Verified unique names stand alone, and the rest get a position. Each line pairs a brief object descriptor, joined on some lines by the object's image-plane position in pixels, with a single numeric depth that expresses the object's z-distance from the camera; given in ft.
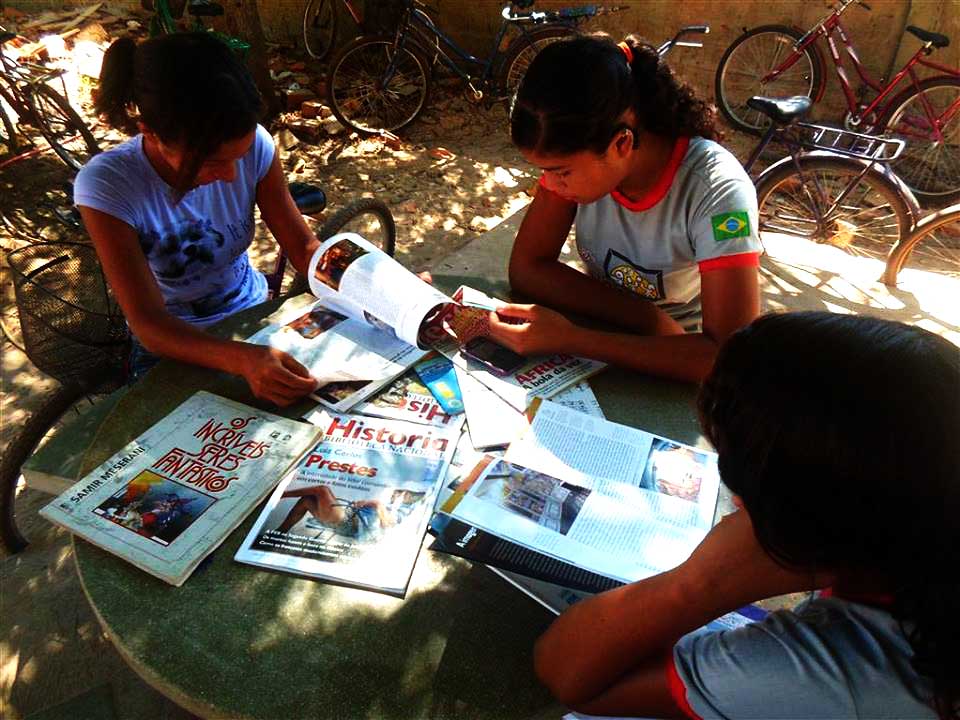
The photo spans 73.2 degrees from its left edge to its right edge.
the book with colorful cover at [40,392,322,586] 3.46
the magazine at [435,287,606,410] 4.63
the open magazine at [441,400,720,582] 3.36
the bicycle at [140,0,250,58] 15.21
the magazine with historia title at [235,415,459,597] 3.40
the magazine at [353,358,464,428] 4.43
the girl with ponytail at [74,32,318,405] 4.47
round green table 2.88
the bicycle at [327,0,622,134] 17.51
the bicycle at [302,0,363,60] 20.97
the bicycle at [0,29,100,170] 13.65
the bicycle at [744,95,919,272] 11.71
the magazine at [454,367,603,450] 4.25
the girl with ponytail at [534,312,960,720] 2.11
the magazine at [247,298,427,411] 4.62
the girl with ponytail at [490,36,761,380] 4.41
